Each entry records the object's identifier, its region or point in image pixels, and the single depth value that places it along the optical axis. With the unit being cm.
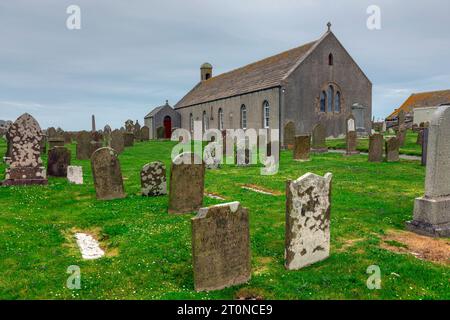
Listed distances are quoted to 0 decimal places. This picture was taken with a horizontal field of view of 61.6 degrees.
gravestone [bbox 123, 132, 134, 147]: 3098
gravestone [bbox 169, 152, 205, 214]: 911
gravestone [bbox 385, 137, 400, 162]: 1920
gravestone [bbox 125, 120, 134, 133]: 4403
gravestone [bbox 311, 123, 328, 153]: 2383
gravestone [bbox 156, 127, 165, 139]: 4531
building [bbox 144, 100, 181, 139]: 5422
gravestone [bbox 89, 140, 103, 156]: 2145
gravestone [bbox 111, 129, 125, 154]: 2442
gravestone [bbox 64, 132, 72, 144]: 3534
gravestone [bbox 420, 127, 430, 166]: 1687
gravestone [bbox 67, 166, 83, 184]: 1350
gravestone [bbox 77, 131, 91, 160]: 2114
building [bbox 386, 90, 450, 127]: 5420
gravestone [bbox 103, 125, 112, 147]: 3009
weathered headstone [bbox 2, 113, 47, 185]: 1270
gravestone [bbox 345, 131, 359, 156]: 2303
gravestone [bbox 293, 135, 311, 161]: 2034
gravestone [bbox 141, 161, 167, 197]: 1115
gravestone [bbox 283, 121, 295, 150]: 2741
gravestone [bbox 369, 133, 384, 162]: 1903
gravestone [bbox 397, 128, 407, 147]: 2473
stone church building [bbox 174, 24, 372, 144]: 3203
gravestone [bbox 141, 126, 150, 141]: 4124
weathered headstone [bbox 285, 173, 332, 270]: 590
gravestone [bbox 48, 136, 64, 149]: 2051
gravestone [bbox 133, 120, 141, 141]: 4138
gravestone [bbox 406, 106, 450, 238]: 750
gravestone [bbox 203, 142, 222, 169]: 1803
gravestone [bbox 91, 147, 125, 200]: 1073
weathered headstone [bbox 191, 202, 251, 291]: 514
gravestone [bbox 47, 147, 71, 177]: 1475
